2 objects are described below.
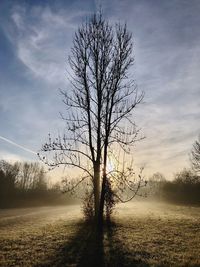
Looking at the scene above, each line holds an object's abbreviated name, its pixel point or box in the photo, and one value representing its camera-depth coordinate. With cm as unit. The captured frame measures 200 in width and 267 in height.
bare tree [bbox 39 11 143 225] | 1106
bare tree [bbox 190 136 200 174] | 3221
